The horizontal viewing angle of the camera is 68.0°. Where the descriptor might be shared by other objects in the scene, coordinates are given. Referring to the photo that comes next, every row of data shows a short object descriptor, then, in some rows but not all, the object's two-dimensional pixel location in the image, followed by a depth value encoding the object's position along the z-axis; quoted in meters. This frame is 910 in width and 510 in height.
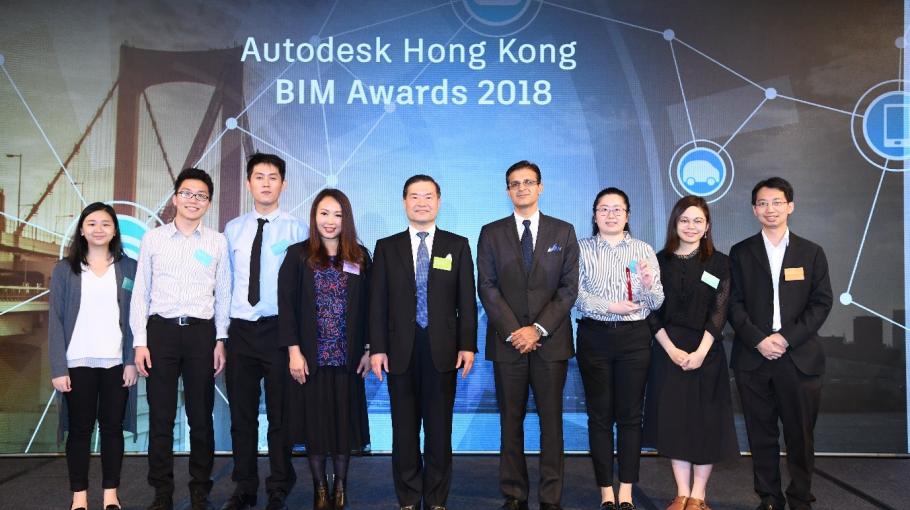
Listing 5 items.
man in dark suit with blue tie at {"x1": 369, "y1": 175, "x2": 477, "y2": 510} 3.06
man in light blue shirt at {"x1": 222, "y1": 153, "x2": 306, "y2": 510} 3.23
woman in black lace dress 3.11
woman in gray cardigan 3.09
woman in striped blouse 3.10
